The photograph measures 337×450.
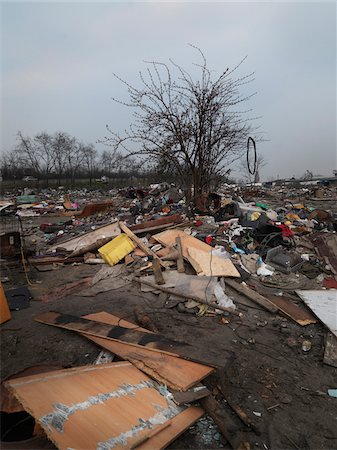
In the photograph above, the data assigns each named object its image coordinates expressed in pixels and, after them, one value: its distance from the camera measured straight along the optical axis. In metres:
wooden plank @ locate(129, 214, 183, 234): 7.00
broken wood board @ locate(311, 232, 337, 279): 5.51
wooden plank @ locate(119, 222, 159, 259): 5.65
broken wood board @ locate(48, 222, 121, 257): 6.24
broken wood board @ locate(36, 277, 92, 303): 4.37
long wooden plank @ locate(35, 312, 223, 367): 2.79
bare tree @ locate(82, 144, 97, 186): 38.11
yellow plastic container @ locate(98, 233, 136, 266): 5.66
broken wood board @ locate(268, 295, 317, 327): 3.83
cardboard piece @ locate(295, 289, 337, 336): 3.71
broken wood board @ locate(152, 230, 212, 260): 5.62
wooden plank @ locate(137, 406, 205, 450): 1.89
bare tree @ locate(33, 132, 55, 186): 35.01
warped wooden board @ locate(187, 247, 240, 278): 4.83
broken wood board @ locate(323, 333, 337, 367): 3.05
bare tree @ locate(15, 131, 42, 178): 33.94
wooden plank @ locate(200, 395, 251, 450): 2.09
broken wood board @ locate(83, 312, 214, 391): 2.42
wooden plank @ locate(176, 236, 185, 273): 4.94
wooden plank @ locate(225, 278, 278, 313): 4.08
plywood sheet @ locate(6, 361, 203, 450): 1.81
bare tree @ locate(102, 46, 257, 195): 8.61
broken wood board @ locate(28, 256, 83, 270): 5.86
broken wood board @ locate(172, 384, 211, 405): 2.24
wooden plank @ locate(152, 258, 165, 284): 4.61
